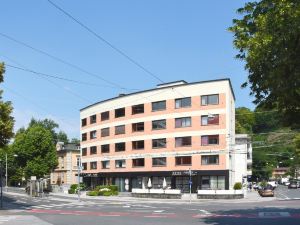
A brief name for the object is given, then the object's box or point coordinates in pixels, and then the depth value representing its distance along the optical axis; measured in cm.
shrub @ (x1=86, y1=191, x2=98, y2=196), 4604
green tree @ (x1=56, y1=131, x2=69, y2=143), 9502
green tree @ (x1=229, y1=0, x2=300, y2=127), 1183
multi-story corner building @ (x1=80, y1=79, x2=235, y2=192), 4560
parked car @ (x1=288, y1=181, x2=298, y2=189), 7105
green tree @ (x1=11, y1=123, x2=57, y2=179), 5725
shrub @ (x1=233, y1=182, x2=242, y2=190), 4397
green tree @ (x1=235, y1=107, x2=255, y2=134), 9372
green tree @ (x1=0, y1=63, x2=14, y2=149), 2480
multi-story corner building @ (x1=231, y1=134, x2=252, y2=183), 5627
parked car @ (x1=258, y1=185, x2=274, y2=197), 4329
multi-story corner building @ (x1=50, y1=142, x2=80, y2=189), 6839
